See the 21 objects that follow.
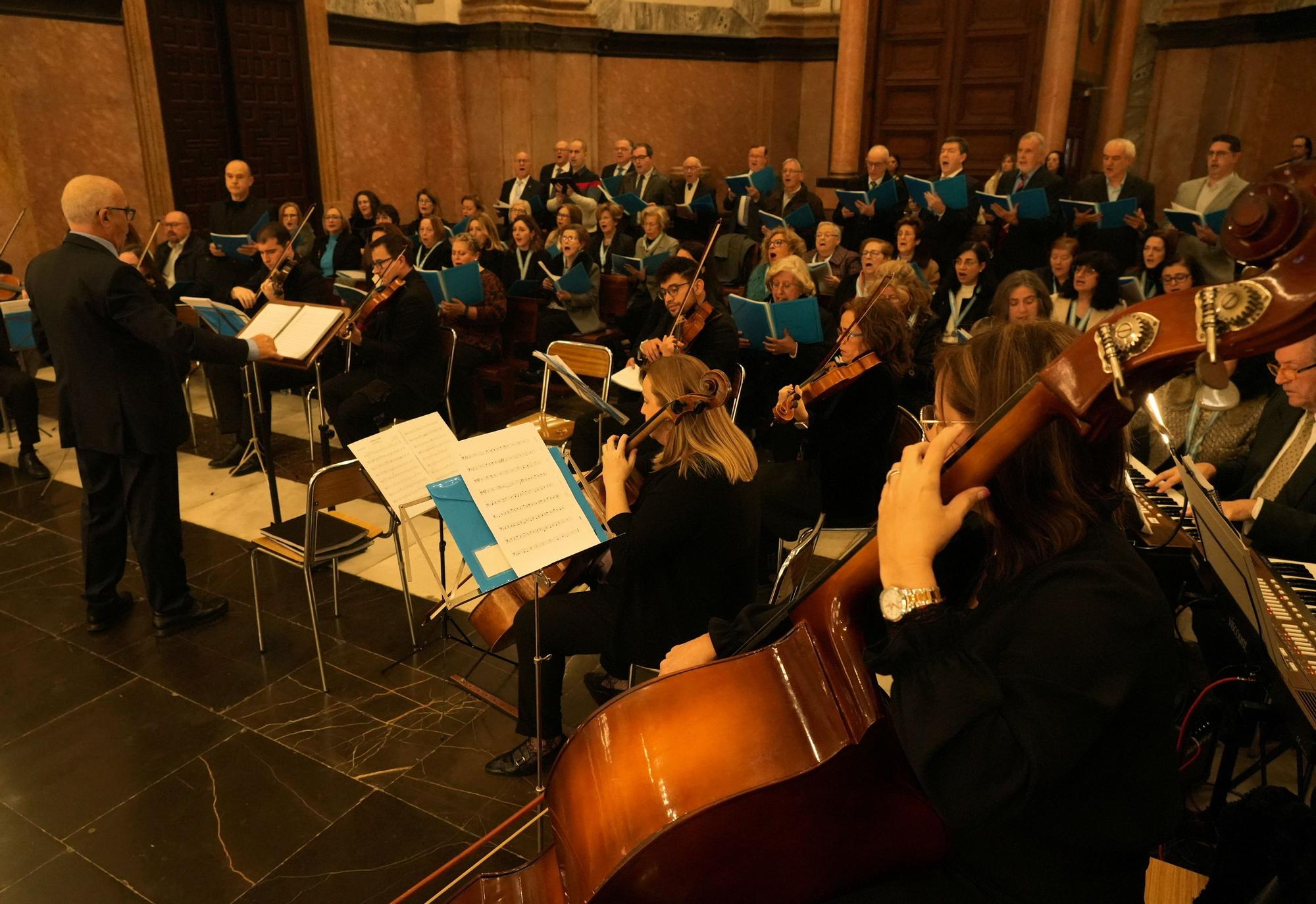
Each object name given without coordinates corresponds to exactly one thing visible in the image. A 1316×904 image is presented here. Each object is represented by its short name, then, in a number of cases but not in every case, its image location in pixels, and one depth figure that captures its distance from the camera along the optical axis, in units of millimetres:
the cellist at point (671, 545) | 2621
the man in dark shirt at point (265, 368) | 5658
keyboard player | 2619
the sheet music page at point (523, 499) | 2363
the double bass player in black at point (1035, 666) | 1128
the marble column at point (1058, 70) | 7824
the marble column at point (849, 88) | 8852
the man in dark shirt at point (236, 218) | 6652
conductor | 3354
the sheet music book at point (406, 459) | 2971
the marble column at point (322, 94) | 9414
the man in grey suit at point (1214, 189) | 5484
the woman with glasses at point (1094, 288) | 4723
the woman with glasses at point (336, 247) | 7508
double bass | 1282
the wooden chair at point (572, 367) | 4793
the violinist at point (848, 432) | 3654
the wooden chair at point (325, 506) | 3227
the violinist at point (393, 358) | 5223
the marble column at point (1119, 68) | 8625
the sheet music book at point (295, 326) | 4000
